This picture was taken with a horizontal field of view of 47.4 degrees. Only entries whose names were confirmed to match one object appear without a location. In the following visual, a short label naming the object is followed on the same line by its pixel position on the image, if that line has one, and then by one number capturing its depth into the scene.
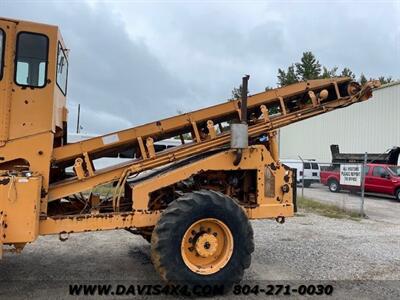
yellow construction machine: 5.51
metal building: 30.14
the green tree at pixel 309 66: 60.72
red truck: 22.53
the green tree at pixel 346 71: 67.56
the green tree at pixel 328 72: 63.04
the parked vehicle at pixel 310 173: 31.00
